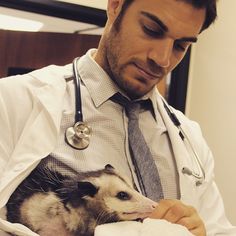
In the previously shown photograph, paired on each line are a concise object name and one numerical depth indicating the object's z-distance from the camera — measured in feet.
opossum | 2.64
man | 2.77
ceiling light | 6.15
